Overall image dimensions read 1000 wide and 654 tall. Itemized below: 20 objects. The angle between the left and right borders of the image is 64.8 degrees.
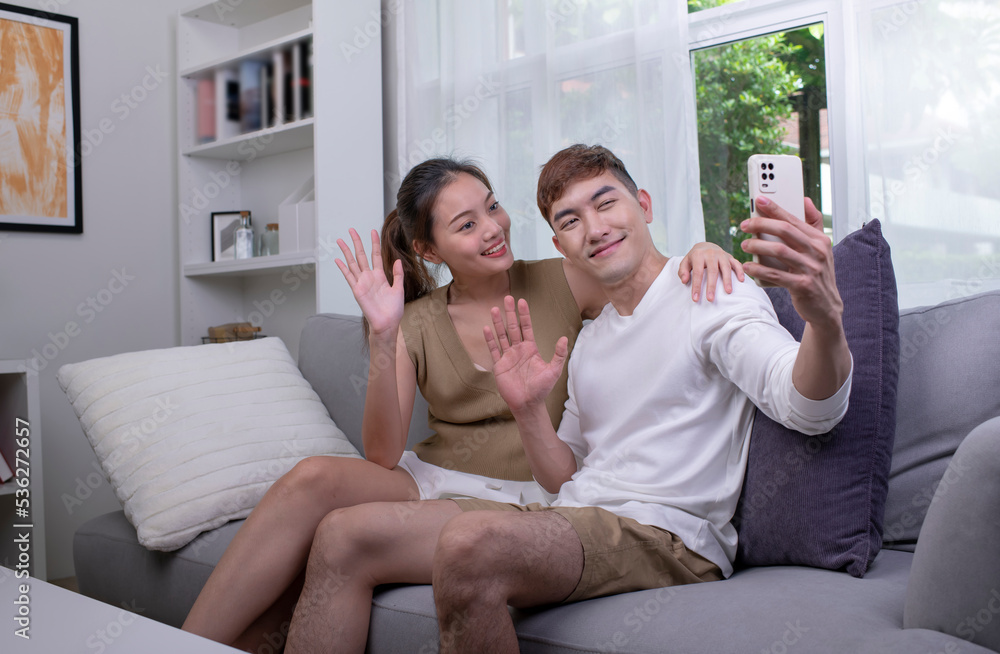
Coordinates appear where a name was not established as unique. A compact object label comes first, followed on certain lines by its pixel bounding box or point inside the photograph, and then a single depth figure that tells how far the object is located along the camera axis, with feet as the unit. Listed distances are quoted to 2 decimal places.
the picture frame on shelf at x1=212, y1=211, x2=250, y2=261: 9.90
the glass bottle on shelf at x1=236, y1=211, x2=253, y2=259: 9.64
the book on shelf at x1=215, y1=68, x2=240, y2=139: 9.70
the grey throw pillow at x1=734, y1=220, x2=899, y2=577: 3.83
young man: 3.28
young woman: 4.19
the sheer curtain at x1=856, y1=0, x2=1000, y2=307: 5.63
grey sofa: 2.83
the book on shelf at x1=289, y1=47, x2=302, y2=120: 8.84
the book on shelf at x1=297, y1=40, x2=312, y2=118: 8.74
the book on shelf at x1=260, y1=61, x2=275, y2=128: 9.25
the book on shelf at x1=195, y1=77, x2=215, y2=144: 10.00
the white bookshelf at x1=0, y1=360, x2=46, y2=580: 7.21
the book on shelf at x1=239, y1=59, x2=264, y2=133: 9.39
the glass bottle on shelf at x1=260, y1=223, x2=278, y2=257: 9.51
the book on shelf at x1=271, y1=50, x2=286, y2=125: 9.02
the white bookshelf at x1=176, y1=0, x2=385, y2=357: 8.49
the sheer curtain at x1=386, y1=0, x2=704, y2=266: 6.93
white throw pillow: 5.23
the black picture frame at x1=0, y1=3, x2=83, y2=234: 8.91
